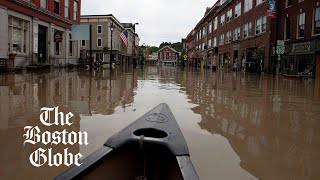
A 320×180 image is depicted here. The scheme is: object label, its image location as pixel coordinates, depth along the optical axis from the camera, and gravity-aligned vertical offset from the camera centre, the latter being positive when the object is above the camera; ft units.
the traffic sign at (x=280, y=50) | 56.81 +7.06
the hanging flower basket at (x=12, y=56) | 50.01 +4.03
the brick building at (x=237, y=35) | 76.62 +18.59
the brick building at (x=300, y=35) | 55.42 +11.52
